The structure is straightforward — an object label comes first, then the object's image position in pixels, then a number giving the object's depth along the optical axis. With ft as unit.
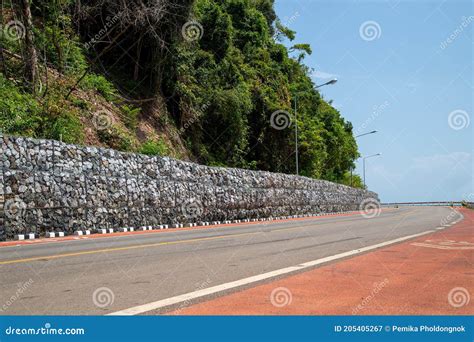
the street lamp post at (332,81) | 120.63
